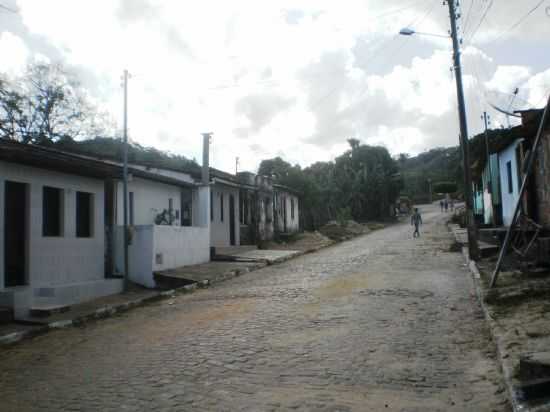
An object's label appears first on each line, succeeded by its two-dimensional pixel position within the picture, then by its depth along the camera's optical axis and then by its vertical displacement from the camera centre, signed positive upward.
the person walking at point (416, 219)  29.66 +1.24
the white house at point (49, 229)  11.53 +0.60
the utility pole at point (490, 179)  18.94 +2.28
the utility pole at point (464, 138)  16.12 +3.25
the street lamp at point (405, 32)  16.77 +6.75
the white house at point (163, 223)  15.80 +0.91
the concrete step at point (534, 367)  4.85 -1.24
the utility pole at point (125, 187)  14.53 +1.75
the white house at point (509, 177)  15.50 +1.97
